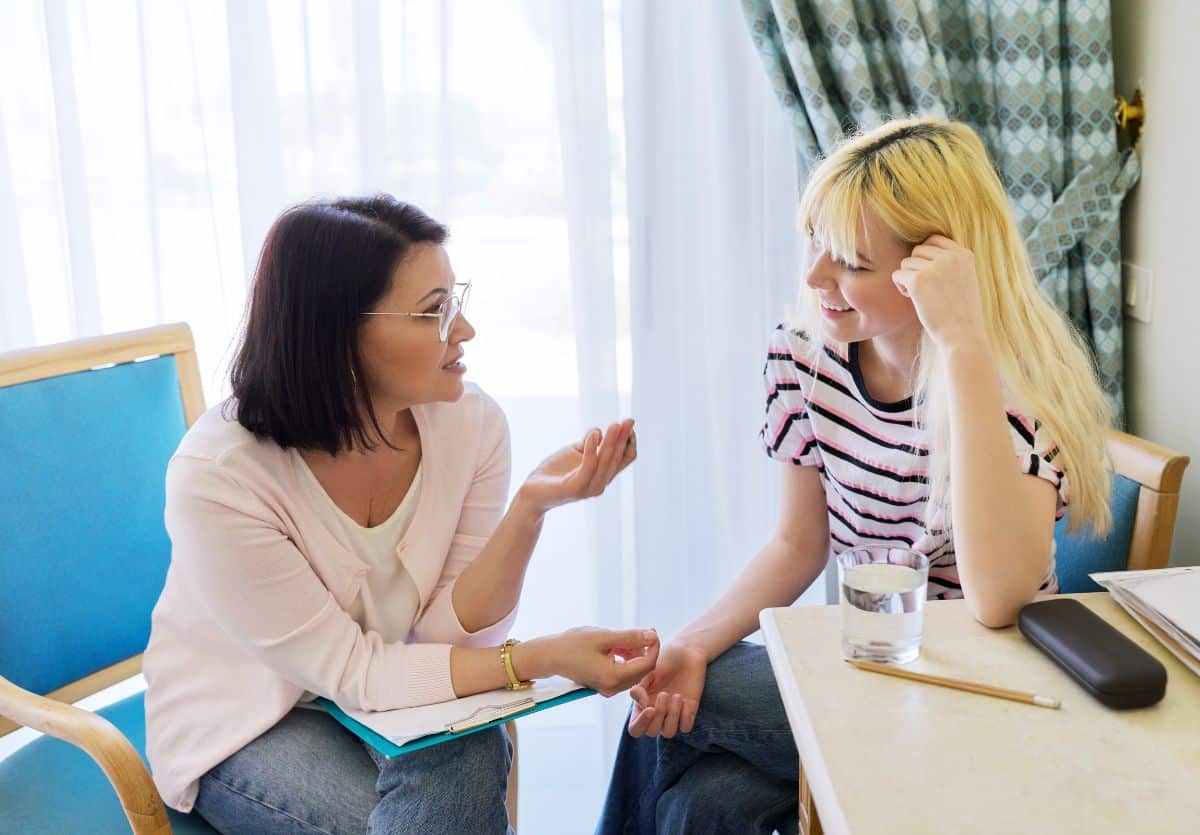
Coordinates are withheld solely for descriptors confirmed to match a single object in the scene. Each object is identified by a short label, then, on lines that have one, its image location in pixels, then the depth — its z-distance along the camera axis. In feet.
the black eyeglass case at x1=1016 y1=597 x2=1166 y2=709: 2.89
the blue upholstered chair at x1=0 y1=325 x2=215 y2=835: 4.41
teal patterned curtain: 5.82
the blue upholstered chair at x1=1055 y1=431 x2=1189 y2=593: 4.45
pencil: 2.92
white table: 2.46
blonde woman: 3.73
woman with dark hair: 4.02
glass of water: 3.16
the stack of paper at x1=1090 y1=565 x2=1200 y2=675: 3.10
